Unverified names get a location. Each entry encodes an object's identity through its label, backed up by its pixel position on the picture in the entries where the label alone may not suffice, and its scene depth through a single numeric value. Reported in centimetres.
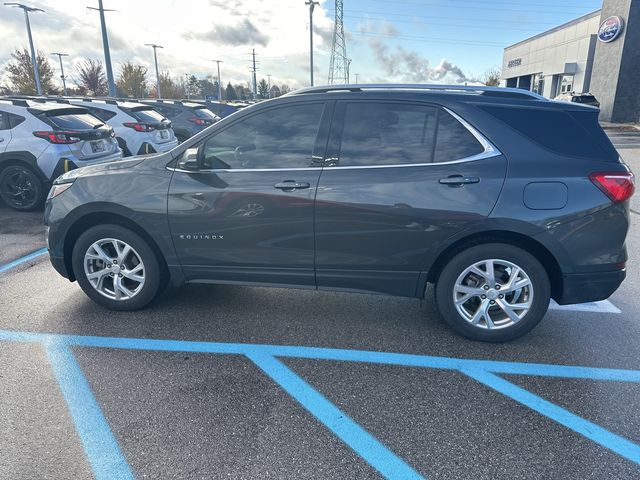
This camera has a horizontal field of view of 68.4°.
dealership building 2916
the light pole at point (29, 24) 2840
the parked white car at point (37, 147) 729
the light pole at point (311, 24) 3450
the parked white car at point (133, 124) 984
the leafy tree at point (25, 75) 3996
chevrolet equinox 319
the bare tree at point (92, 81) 5022
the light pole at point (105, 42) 1908
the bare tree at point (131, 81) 5144
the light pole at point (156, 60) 4572
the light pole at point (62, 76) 4959
